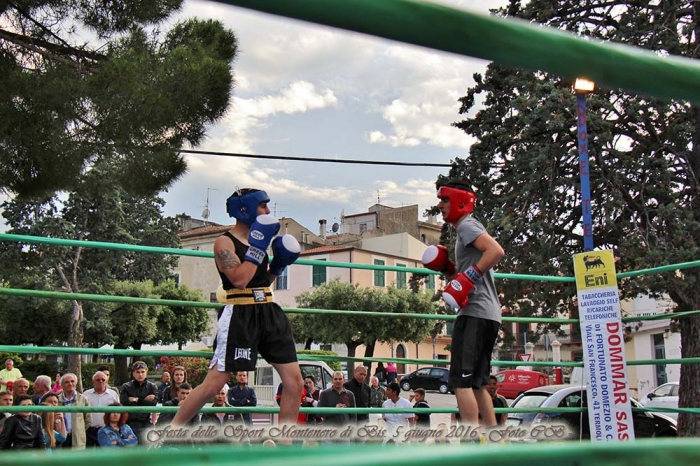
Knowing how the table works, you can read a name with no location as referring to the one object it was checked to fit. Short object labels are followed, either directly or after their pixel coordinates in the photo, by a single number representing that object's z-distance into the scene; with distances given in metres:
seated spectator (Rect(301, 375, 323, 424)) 9.87
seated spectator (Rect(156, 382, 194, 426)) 7.51
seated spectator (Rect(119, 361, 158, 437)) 7.41
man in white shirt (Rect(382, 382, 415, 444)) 10.05
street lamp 5.78
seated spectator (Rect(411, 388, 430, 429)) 10.96
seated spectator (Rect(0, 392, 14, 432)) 7.31
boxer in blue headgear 3.83
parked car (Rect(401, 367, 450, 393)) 33.69
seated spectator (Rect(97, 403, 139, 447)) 6.70
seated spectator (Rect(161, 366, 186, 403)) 7.73
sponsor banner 5.05
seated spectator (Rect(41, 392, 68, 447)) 7.77
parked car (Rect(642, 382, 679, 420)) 17.86
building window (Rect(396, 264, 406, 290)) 48.25
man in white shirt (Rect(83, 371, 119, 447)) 7.84
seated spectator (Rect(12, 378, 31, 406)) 9.02
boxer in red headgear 4.13
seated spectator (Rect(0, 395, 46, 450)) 6.90
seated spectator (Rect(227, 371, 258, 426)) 7.98
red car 31.33
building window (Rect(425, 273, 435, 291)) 52.53
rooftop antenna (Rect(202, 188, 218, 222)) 52.00
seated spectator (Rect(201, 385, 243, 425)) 6.19
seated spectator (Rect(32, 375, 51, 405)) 8.24
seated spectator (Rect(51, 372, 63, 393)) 8.21
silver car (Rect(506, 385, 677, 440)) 9.70
